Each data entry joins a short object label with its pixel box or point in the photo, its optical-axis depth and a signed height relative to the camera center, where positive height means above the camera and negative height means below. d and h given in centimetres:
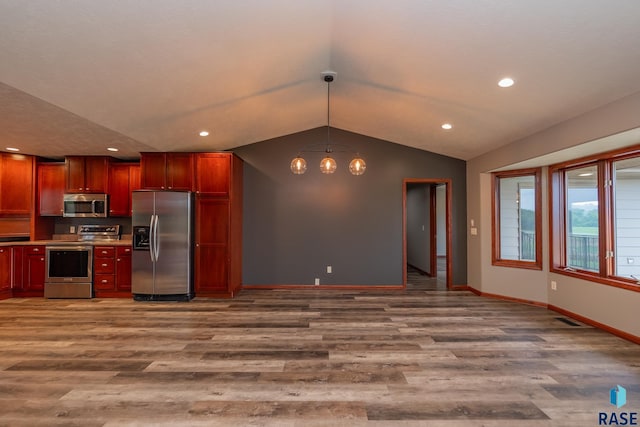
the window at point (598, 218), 379 +6
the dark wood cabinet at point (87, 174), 566 +88
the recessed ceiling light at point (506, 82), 311 +138
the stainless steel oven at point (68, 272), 530 -79
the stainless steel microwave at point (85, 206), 566 +32
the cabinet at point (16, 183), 561 +71
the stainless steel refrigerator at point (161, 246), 513 -35
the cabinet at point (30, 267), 540 -71
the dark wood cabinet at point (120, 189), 577 +62
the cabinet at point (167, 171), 539 +88
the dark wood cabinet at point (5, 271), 521 -77
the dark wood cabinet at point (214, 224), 538 -1
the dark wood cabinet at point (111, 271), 537 -78
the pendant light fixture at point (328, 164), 384 +71
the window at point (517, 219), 502 +6
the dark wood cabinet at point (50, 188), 577 +65
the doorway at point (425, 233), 611 -23
